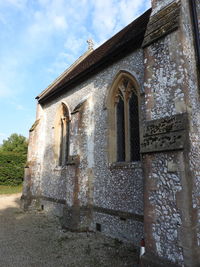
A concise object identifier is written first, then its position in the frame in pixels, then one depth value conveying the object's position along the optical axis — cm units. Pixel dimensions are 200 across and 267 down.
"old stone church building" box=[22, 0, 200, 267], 348
